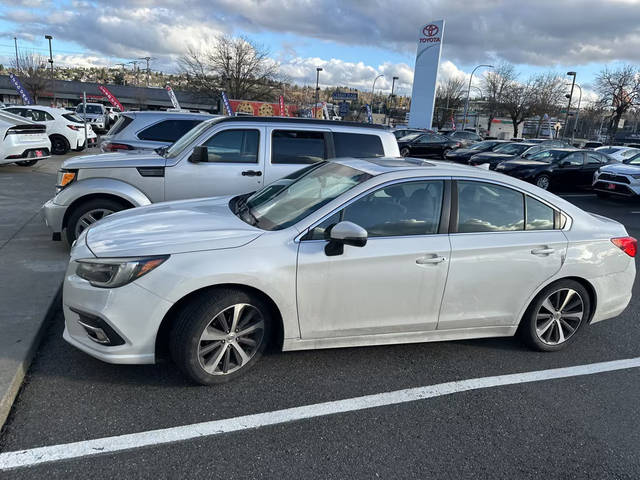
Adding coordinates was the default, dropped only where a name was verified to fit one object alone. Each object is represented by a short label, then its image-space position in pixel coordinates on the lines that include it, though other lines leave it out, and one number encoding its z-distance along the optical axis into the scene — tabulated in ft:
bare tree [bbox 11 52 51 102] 146.41
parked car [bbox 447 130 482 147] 108.47
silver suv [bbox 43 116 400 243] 18.84
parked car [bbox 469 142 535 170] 60.44
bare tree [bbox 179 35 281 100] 133.28
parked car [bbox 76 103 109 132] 90.60
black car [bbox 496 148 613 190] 49.90
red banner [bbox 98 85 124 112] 67.22
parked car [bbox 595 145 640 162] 66.77
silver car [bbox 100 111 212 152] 26.37
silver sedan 9.98
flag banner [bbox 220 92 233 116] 67.41
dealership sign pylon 128.26
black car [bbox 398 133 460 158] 79.18
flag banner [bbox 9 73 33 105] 68.33
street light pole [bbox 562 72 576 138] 158.44
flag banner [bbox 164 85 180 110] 63.12
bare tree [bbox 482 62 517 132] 200.64
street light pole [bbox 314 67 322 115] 189.43
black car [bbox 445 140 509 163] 70.49
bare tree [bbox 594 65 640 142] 146.82
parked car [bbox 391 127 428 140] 87.48
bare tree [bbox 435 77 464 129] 237.66
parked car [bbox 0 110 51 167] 38.47
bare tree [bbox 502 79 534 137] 195.21
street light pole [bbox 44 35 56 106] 162.68
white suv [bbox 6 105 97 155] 53.01
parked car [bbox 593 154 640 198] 43.19
